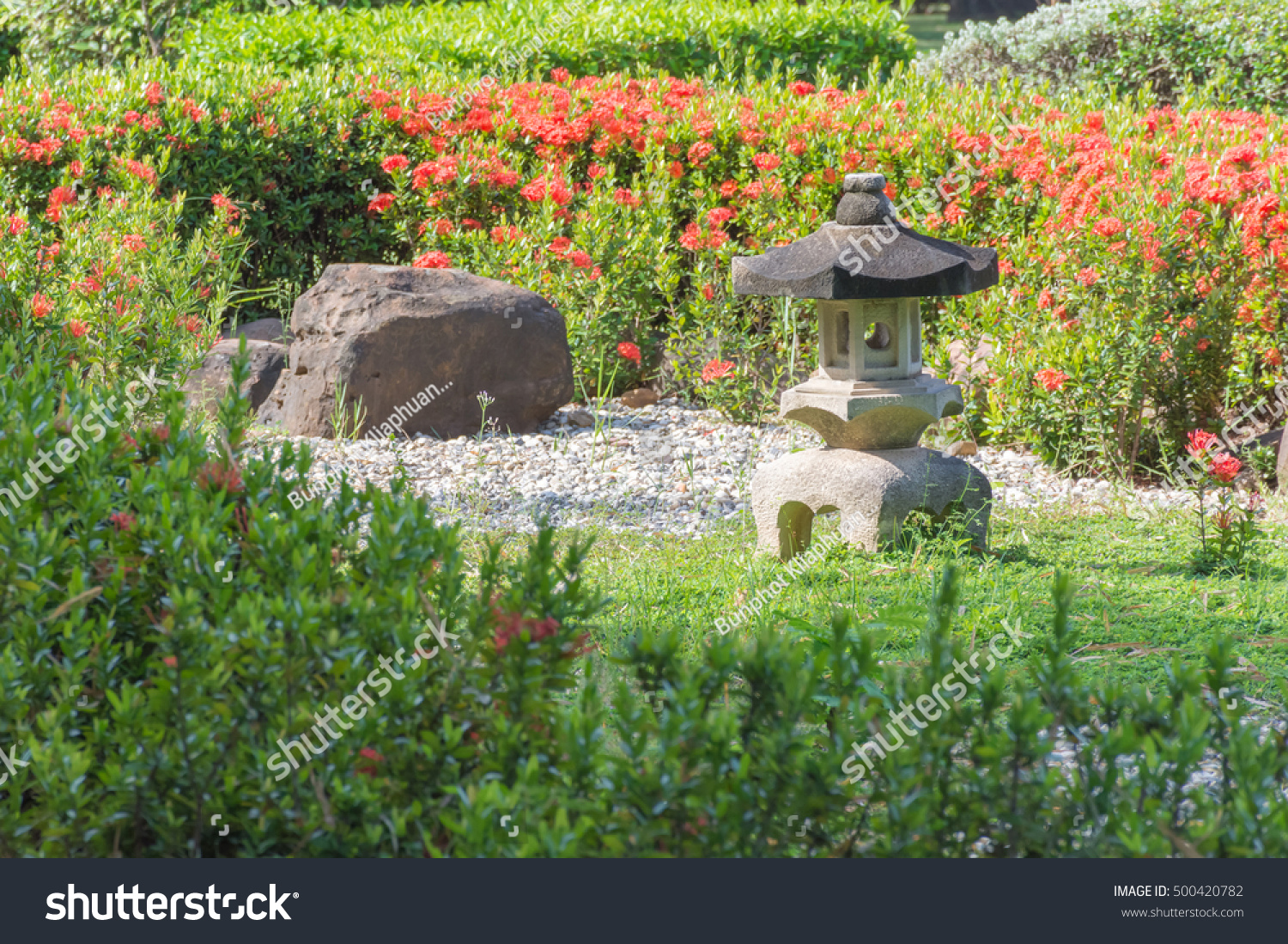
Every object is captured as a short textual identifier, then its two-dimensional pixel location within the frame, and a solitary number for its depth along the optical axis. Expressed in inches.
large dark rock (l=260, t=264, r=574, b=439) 521.7
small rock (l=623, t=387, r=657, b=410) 580.7
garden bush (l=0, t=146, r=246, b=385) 366.3
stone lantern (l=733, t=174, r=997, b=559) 363.6
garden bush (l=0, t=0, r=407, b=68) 1043.3
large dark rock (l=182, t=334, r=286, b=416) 536.7
